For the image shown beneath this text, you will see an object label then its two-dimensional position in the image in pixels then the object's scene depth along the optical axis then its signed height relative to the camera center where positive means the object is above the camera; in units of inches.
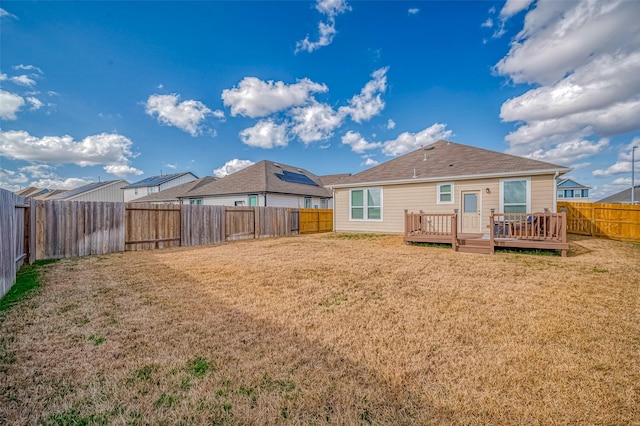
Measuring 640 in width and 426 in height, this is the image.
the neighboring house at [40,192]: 1641.0 +144.7
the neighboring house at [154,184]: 1202.9 +132.9
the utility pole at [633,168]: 983.8 +161.5
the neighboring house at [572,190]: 1530.5 +116.8
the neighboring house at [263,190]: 722.8 +63.7
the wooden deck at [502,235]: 296.7 -33.8
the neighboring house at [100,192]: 1238.3 +102.1
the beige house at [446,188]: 404.5 +40.4
